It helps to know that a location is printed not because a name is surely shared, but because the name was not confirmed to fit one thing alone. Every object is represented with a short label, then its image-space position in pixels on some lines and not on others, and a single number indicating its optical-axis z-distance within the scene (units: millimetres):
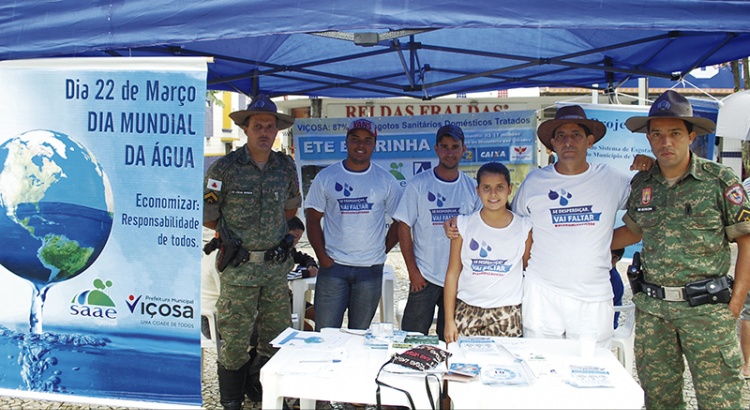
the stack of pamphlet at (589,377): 2006
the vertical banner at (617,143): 5062
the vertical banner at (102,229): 2377
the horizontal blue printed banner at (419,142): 5367
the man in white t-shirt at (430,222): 3512
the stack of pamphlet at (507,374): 2023
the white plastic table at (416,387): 1929
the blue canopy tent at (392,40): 2248
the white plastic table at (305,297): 4254
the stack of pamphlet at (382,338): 2486
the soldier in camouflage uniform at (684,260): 2514
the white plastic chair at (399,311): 4582
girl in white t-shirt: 2793
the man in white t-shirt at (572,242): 2750
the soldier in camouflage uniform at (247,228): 3324
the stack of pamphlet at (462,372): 2066
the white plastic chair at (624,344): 3197
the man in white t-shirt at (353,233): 3670
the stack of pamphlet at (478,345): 2393
